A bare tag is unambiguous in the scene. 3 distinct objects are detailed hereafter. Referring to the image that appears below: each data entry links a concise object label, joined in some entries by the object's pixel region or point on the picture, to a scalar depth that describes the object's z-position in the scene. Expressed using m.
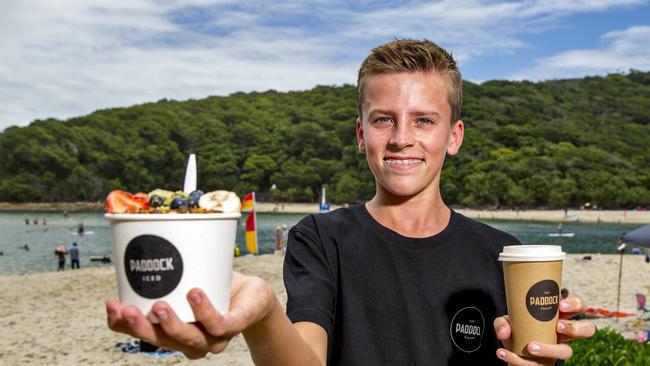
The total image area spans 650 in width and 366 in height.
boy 2.21
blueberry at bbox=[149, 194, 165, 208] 1.37
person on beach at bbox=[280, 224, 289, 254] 33.87
